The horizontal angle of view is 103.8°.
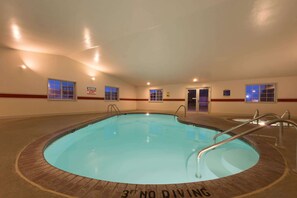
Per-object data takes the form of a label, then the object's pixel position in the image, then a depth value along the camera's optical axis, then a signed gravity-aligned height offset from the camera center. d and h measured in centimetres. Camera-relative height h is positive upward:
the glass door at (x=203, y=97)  969 +12
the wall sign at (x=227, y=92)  700 +45
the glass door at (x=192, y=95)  1178 +37
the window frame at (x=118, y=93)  850 +25
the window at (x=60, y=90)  566 +31
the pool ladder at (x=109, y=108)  760 -76
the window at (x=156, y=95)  934 +23
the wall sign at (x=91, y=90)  680 +35
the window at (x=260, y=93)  630 +40
